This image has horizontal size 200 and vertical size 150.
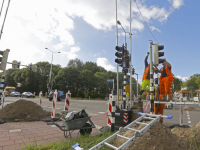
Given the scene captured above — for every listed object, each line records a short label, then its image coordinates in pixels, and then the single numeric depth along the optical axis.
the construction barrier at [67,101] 6.69
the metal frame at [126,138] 2.37
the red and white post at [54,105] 6.52
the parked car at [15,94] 36.69
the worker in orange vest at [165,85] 5.40
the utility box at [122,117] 5.14
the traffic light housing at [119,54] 6.76
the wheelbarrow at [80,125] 3.68
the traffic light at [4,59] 6.72
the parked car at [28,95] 31.71
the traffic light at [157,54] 5.16
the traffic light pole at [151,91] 4.83
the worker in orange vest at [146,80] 5.91
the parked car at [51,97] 21.17
